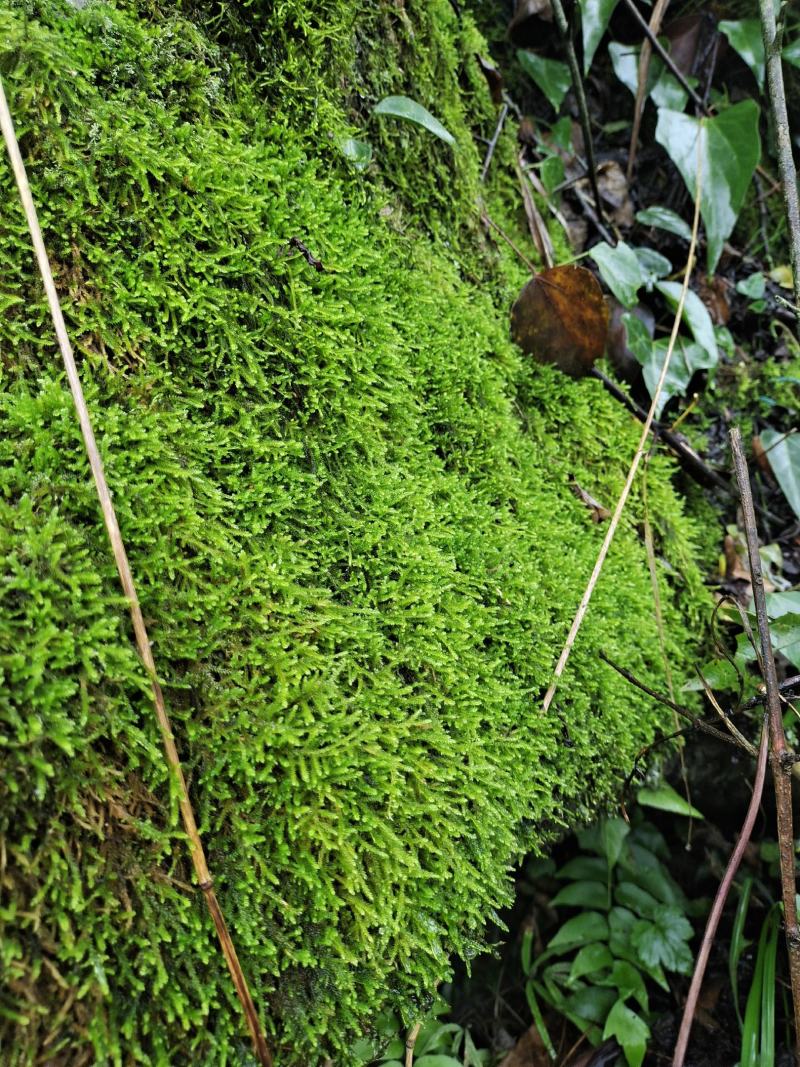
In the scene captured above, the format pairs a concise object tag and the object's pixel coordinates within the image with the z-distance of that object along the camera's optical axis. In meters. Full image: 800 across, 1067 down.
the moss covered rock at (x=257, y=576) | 0.22
